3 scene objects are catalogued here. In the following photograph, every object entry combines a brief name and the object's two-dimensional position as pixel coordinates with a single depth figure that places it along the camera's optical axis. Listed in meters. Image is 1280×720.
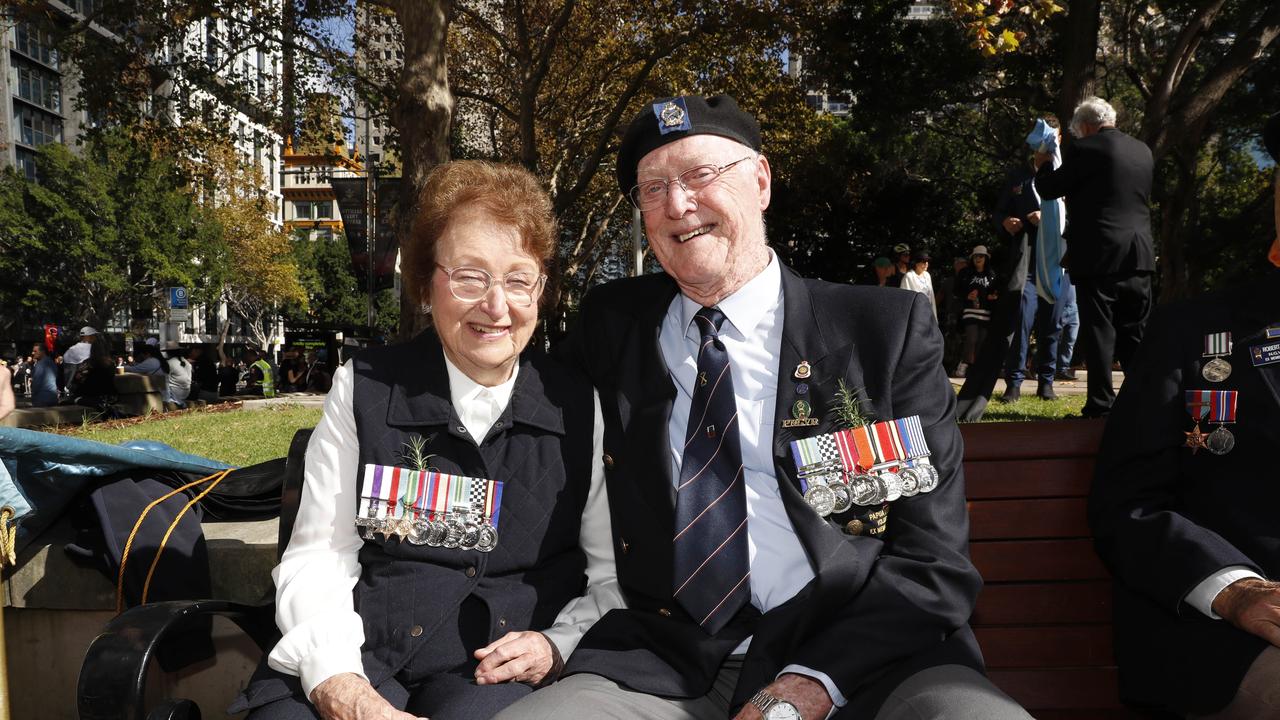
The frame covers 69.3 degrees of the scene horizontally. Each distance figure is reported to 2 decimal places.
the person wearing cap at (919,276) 11.37
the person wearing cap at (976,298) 10.99
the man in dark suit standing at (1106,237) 5.80
